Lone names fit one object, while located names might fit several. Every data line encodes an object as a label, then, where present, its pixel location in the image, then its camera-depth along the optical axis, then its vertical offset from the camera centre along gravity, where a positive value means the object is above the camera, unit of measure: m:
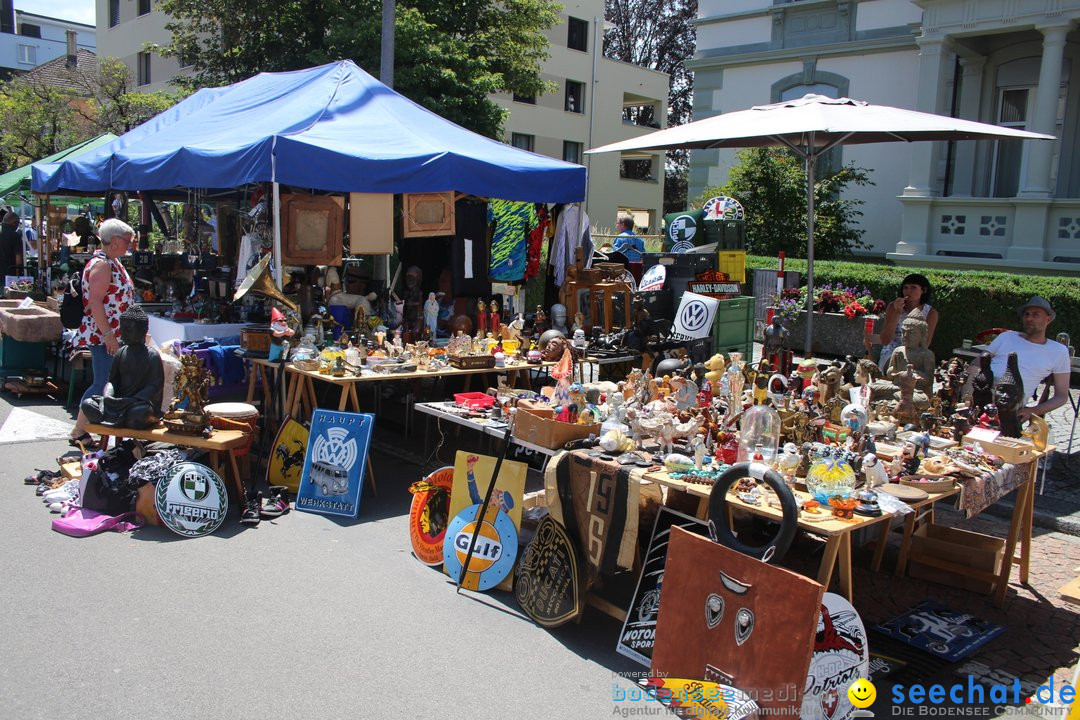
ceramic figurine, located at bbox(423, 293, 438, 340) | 8.12 -0.60
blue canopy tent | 6.83 +0.87
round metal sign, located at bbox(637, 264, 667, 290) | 9.07 -0.19
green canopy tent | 11.62 +1.02
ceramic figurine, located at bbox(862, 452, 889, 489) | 3.68 -0.89
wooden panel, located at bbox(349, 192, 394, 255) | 8.01 +0.27
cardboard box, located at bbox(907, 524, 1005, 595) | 4.46 -1.55
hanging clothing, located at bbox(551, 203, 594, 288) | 8.86 +0.21
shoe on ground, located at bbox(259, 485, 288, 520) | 5.28 -1.68
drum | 5.40 -1.15
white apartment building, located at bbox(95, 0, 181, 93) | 28.12 +7.10
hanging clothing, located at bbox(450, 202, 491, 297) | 8.86 +0.02
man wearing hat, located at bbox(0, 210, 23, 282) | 14.06 -0.24
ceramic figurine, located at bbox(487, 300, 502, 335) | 8.14 -0.66
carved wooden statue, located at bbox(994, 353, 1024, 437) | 4.46 -0.67
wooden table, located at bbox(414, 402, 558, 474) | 4.33 -0.99
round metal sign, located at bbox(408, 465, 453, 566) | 4.64 -1.48
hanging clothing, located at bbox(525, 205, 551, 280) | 9.04 +0.15
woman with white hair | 6.02 -0.45
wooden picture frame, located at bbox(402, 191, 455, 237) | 8.35 +0.36
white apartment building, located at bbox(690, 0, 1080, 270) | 12.73 +3.30
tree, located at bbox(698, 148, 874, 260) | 15.07 +1.16
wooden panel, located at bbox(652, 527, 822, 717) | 2.81 -1.29
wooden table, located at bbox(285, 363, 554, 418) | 5.85 -0.99
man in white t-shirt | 5.18 -0.49
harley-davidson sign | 8.86 -0.24
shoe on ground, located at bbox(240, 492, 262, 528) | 5.11 -1.68
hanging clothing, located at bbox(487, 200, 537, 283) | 8.98 +0.26
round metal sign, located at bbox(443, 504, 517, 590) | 4.27 -1.55
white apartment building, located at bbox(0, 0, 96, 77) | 46.41 +11.41
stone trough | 8.30 -0.93
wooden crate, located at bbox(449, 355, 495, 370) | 6.58 -0.87
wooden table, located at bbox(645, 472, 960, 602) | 3.12 -0.99
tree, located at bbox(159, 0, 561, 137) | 14.92 +3.99
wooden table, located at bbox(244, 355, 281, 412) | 6.69 -1.09
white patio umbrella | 5.86 +1.07
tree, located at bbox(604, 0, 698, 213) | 36.88 +9.97
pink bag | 4.83 -1.69
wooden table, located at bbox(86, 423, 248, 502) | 5.06 -1.21
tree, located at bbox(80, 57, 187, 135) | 19.91 +3.36
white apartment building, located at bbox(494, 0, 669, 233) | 28.33 +5.16
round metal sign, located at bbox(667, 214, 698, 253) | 11.66 +0.44
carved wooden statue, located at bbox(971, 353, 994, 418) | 4.66 -0.65
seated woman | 6.16 -0.28
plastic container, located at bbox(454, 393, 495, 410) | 5.26 -0.96
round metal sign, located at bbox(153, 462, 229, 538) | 4.86 -1.53
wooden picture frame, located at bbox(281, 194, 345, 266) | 7.56 +0.16
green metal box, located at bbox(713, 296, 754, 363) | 8.34 -0.64
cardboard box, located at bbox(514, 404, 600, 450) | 4.22 -0.90
